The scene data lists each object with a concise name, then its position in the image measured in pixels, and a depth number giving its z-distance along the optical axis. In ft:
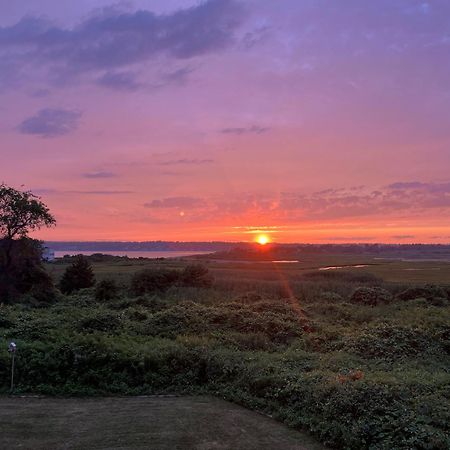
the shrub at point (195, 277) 133.18
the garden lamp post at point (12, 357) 42.16
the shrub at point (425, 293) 110.52
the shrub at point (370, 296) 106.93
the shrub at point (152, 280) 127.13
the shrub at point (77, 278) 133.39
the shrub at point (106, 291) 110.63
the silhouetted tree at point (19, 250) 114.62
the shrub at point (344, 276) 160.56
